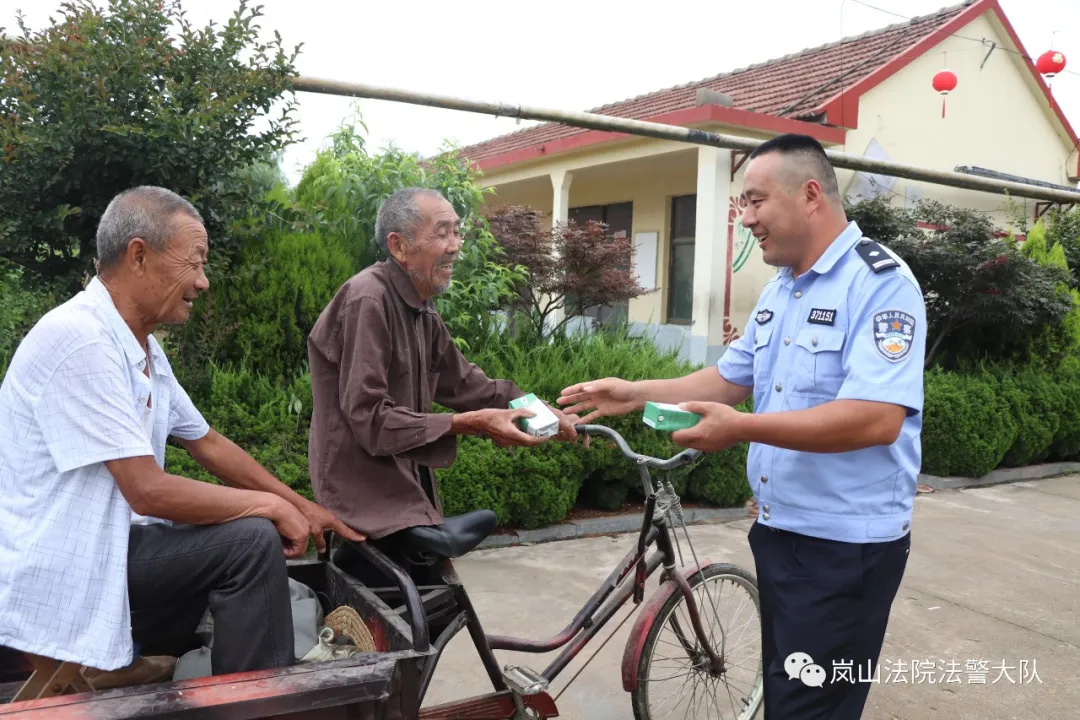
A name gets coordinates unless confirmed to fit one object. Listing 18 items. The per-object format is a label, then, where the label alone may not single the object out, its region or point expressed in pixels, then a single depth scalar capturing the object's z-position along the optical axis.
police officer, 1.99
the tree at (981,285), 8.36
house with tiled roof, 9.02
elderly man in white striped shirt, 1.83
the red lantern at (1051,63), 9.85
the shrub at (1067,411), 8.91
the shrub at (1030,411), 8.47
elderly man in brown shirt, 2.40
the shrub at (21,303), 4.53
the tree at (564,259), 7.34
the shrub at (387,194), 5.84
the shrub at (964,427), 7.93
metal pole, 5.50
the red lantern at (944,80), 9.66
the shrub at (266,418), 4.75
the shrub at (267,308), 4.98
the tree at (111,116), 4.23
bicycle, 2.48
